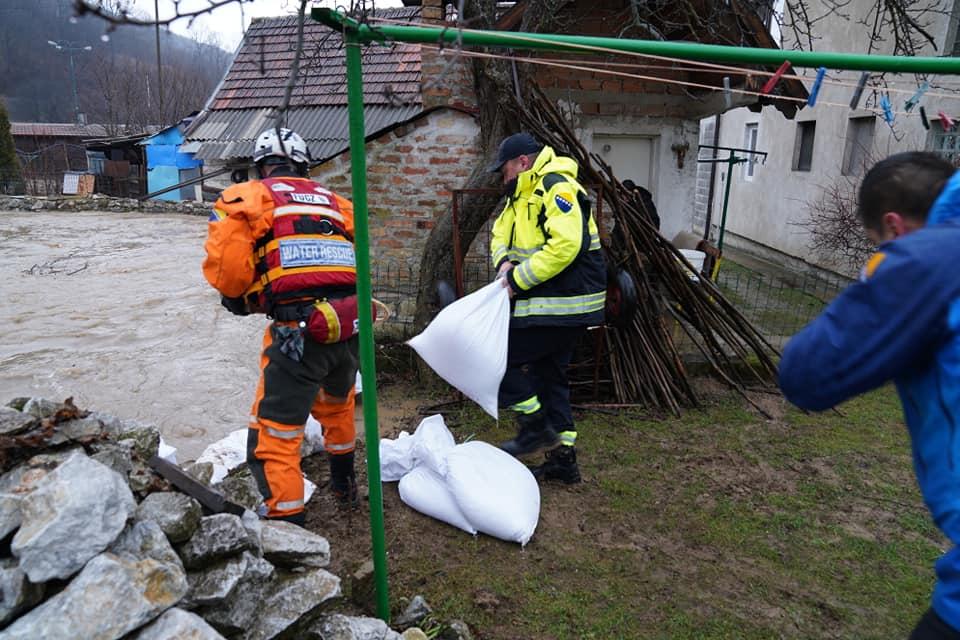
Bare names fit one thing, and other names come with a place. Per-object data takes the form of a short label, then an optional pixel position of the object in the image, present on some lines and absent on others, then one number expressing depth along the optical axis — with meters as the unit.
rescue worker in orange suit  2.83
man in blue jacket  1.29
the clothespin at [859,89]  2.76
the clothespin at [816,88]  2.72
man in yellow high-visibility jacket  3.50
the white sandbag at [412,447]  3.51
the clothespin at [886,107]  2.93
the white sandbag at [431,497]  3.28
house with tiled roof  6.37
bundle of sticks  4.88
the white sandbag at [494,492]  3.17
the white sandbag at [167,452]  3.17
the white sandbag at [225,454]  3.53
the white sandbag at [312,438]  4.00
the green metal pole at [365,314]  2.18
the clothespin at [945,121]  2.98
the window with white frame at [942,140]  7.79
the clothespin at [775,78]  2.56
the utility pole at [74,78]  44.24
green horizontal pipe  2.12
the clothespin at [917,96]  2.81
